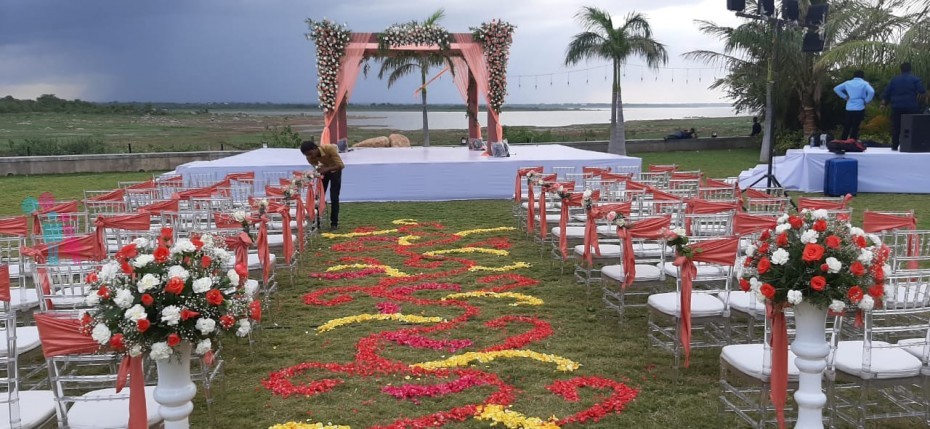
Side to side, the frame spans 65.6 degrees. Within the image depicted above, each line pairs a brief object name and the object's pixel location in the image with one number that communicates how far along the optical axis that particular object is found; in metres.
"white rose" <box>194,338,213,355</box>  2.80
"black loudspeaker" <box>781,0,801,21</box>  10.30
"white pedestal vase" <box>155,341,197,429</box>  2.88
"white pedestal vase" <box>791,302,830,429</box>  3.12
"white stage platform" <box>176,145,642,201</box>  12.90
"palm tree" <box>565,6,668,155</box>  20.25
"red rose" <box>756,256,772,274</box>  3.05
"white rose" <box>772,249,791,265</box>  3.01
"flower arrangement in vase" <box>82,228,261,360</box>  2.73
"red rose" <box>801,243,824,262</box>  2.95
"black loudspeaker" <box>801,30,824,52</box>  11.12
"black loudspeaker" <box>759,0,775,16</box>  10.41
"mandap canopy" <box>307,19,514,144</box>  14.36
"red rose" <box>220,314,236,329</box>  2.88
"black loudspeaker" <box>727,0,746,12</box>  10.45
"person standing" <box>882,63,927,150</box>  13.34
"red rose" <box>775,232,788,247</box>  3.14
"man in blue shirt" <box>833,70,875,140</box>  13.42
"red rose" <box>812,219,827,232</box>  3.06
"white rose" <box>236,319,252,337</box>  2.94
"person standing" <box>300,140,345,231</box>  9.83
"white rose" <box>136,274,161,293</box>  2.72
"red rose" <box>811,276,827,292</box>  2.91
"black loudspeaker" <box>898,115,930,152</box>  12.76
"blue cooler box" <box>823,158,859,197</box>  12.51
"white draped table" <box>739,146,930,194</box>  12.71
